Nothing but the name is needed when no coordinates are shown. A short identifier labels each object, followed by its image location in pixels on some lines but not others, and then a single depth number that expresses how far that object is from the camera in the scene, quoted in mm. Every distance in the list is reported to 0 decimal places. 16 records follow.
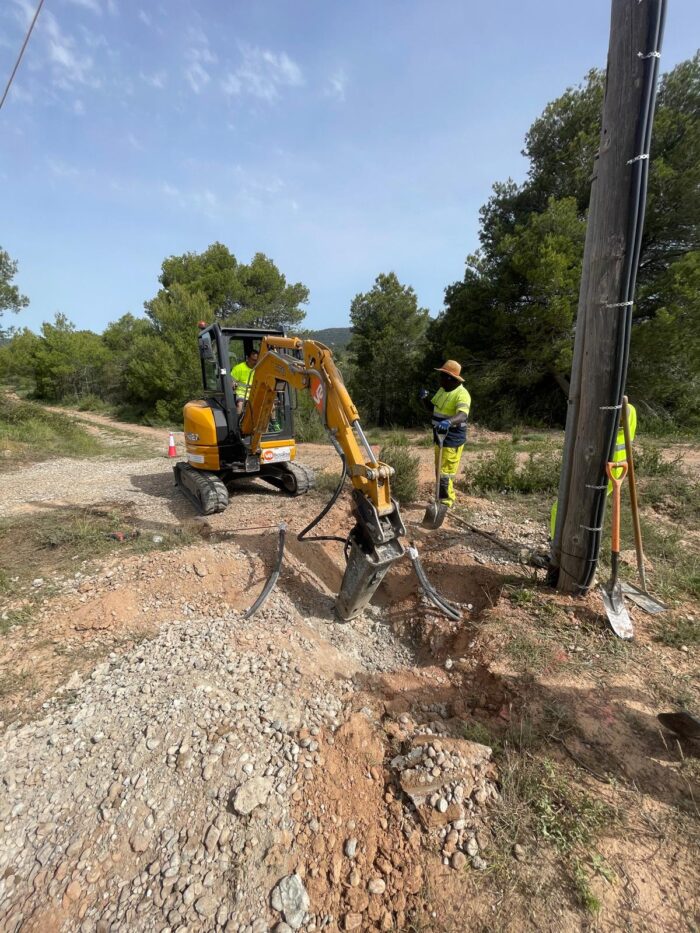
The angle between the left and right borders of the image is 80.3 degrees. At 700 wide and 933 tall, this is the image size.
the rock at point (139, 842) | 1875
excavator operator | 6059
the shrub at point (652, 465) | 6758
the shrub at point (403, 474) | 6172
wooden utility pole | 2699
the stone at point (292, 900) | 1633
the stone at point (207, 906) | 1648
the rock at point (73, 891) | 1720
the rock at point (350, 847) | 1849
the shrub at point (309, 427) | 14656
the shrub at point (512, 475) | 6359
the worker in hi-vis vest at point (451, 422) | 5074
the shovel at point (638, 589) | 3154
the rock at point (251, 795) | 1997
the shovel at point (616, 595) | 3023
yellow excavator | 3281
